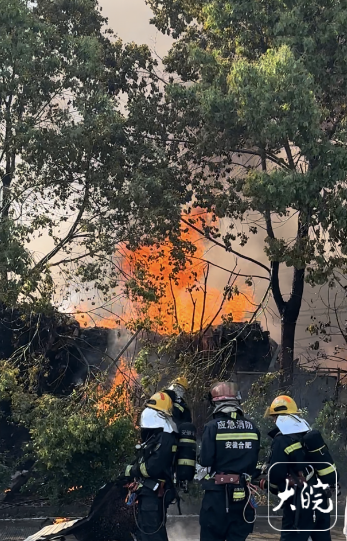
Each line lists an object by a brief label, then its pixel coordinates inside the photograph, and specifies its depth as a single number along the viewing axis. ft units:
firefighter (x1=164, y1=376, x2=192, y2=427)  22.94
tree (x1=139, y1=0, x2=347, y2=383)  32.55
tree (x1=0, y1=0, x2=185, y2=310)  35.42
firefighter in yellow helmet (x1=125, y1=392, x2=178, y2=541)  19.83
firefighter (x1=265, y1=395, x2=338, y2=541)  19.76
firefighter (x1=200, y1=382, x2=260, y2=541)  19.04
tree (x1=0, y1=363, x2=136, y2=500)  28.71
